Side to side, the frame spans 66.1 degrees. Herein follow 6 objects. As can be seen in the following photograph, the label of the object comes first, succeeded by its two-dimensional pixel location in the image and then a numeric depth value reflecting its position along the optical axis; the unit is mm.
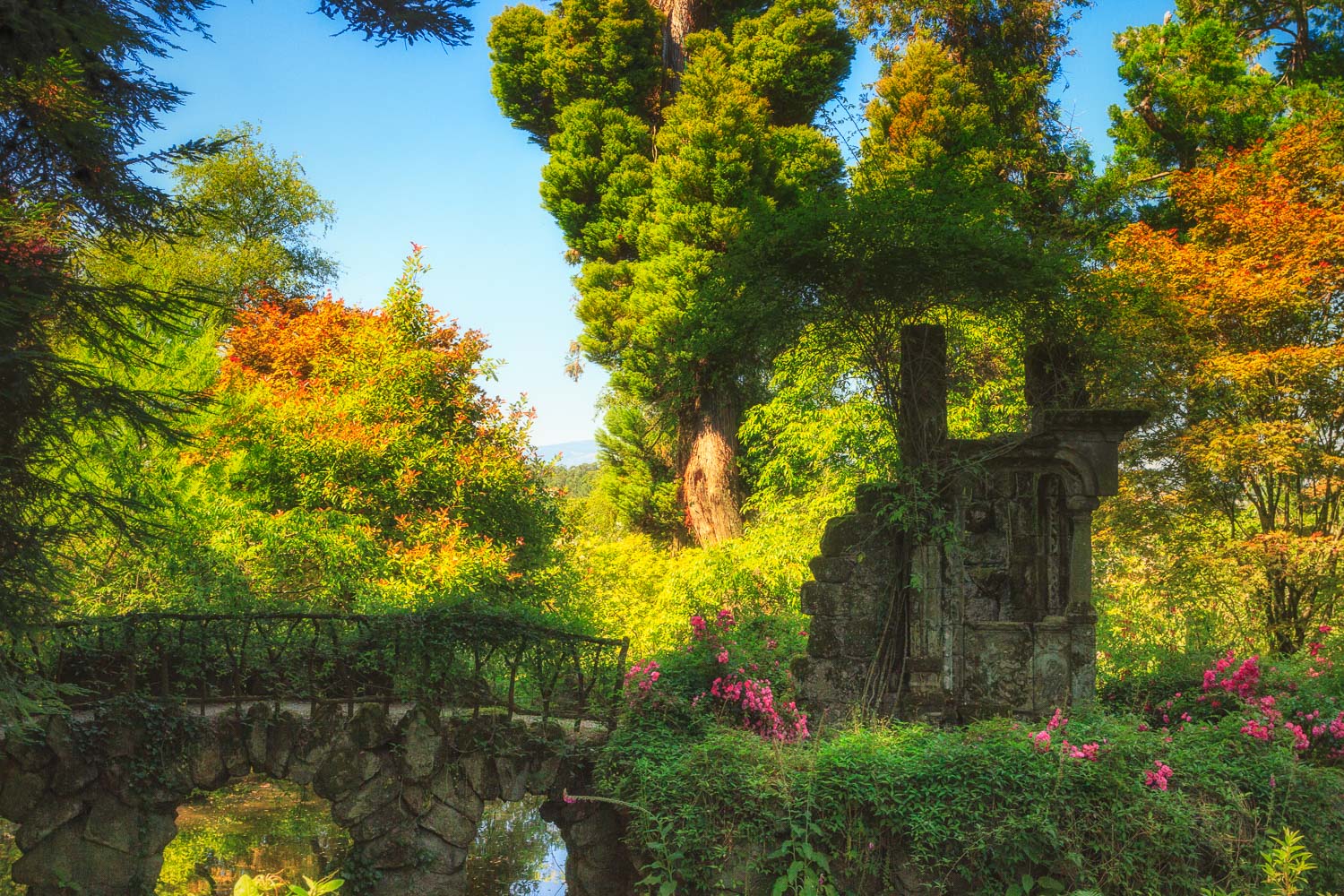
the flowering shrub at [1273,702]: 7371
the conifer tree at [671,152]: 15867
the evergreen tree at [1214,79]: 16219
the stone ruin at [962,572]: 8555
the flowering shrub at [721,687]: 8398
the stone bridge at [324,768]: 8242
